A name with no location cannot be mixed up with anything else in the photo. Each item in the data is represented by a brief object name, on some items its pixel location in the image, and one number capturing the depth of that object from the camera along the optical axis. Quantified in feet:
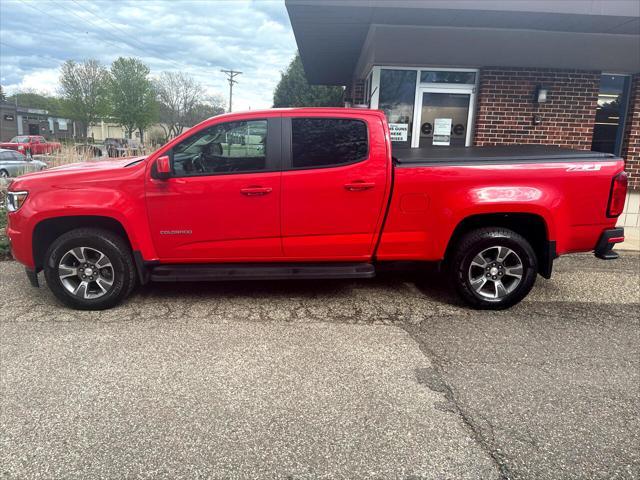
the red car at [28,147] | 101.09
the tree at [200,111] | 191.52
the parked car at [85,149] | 43.65
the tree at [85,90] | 172.24
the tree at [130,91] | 167.02
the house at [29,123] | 207.10
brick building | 29.27
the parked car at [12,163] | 49.30
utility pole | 207.00
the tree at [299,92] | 111.14
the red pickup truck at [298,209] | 14.97
